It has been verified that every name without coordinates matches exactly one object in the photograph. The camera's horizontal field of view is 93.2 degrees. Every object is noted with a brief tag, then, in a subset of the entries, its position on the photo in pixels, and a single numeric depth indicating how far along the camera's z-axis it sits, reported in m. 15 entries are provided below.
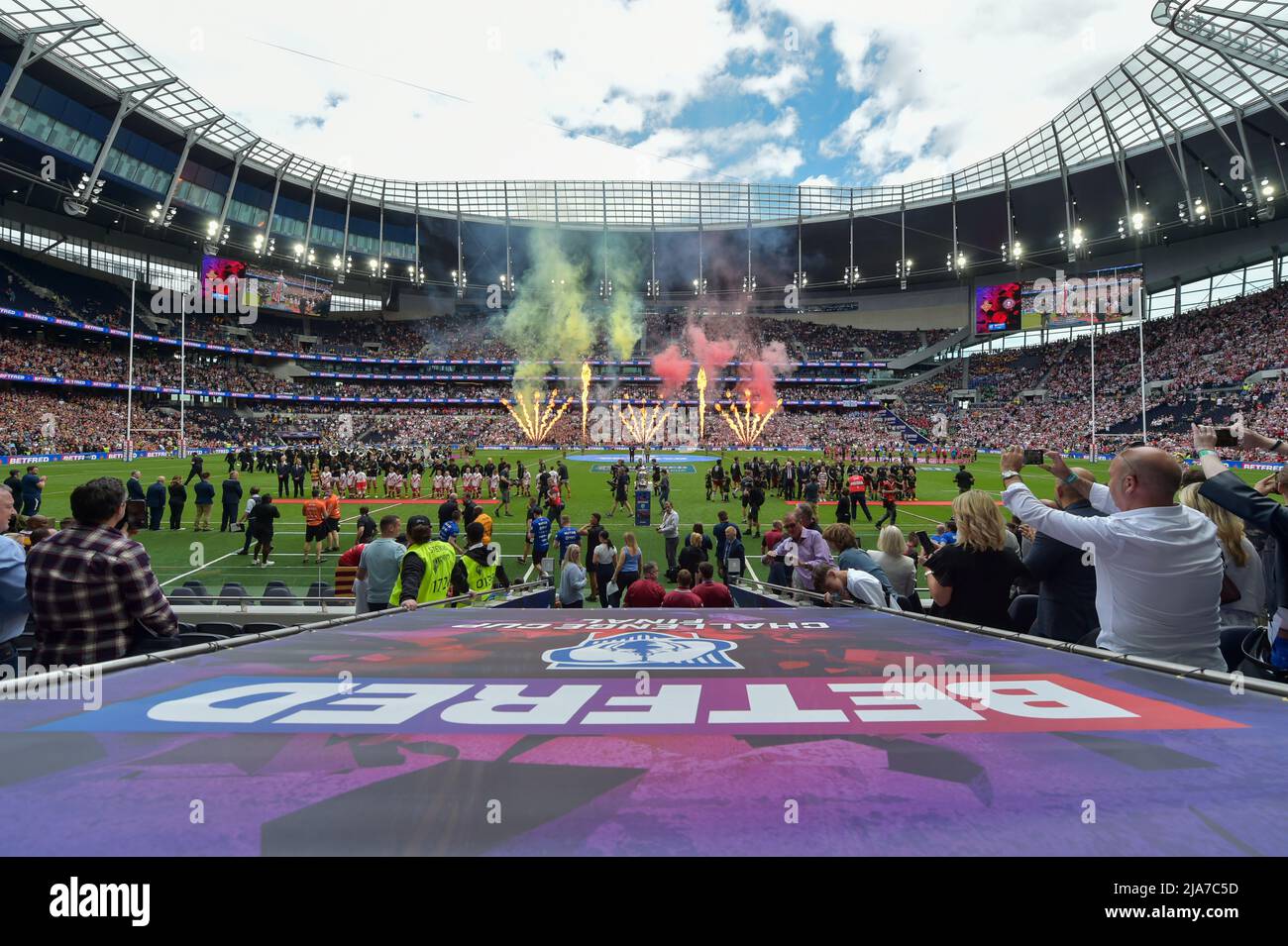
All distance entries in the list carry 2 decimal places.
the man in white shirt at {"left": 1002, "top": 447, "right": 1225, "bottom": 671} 2.92
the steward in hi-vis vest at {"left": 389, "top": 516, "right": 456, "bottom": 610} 6.61
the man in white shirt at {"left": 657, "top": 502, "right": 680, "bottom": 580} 13.91
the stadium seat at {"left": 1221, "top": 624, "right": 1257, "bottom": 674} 3.73
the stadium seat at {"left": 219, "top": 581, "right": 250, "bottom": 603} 8.86
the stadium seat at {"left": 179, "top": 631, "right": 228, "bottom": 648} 4.54
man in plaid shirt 3.45
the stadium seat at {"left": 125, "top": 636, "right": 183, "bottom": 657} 3.68
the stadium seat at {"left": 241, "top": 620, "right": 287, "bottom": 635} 5.13
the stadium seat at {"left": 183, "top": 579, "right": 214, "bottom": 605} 8.00
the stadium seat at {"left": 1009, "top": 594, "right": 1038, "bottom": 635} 4.99
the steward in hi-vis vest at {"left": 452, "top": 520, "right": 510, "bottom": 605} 8.39
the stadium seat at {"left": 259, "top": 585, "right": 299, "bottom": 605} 8.10
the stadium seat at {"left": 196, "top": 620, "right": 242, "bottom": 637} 5.89
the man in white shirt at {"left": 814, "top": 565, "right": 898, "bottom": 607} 5.96
